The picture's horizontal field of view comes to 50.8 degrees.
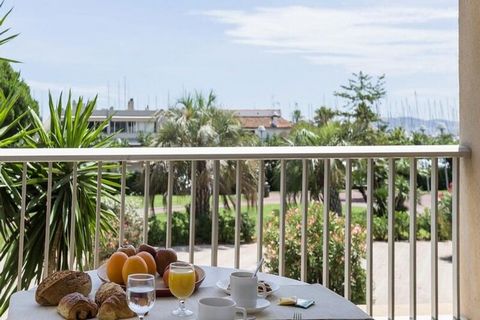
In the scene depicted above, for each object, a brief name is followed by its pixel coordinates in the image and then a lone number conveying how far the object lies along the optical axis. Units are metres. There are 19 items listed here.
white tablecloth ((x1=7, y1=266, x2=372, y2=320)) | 1.16
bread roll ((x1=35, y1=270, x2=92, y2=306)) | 1.20
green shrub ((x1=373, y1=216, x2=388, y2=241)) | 6.31
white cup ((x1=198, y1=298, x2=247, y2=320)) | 1.05
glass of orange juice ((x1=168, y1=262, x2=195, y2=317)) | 1.18
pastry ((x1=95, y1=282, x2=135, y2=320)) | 1.10
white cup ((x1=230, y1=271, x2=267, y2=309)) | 1.20
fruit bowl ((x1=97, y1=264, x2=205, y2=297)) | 1.28
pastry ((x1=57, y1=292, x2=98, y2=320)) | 1.10
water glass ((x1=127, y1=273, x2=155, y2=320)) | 1.06
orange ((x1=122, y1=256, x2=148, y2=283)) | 1.29
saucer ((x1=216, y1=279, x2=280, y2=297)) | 1.33
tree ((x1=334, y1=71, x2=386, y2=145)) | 8.27
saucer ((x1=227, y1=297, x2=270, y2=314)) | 1.20
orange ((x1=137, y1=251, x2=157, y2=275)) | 1.37
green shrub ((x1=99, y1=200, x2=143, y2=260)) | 3.67
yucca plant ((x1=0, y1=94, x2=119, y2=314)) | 2.84
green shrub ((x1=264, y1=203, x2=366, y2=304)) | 4.40
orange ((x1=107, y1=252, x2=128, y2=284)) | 1.33
